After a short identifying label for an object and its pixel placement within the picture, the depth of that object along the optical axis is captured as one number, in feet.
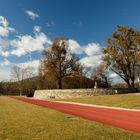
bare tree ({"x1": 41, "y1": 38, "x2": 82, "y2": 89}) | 96.78
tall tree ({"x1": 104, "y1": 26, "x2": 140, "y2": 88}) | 88.62
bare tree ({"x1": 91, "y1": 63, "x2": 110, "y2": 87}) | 148.39
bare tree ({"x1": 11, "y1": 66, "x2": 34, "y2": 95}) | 163.56
